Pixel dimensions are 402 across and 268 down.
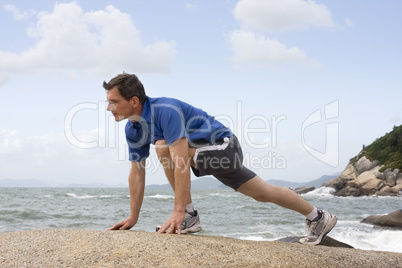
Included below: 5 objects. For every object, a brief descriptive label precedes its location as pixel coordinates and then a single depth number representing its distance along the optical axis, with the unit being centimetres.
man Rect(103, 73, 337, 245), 349
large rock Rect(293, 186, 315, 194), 5051
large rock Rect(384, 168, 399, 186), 4200
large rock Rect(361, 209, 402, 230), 1154
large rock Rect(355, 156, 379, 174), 4826
